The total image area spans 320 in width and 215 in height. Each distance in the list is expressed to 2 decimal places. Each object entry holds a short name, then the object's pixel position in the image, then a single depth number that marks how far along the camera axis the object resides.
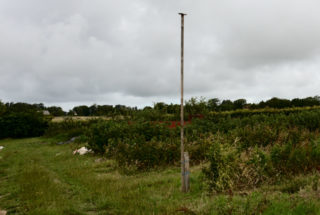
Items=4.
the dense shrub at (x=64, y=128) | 24.69
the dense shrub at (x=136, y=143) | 9.05
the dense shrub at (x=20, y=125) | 29.08
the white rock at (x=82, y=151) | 13.96
